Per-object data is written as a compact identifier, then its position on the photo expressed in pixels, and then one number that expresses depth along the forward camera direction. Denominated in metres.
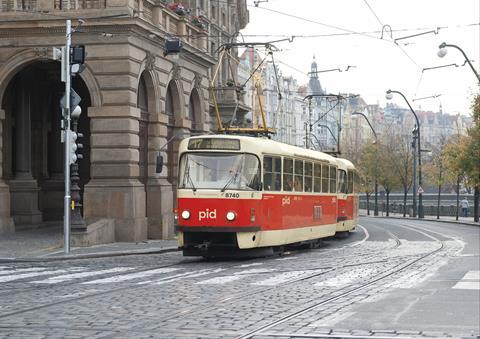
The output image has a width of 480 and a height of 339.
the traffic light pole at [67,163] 24.50
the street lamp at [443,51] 42.95
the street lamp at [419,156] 63.66
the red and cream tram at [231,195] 21.62
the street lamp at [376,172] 84.25
